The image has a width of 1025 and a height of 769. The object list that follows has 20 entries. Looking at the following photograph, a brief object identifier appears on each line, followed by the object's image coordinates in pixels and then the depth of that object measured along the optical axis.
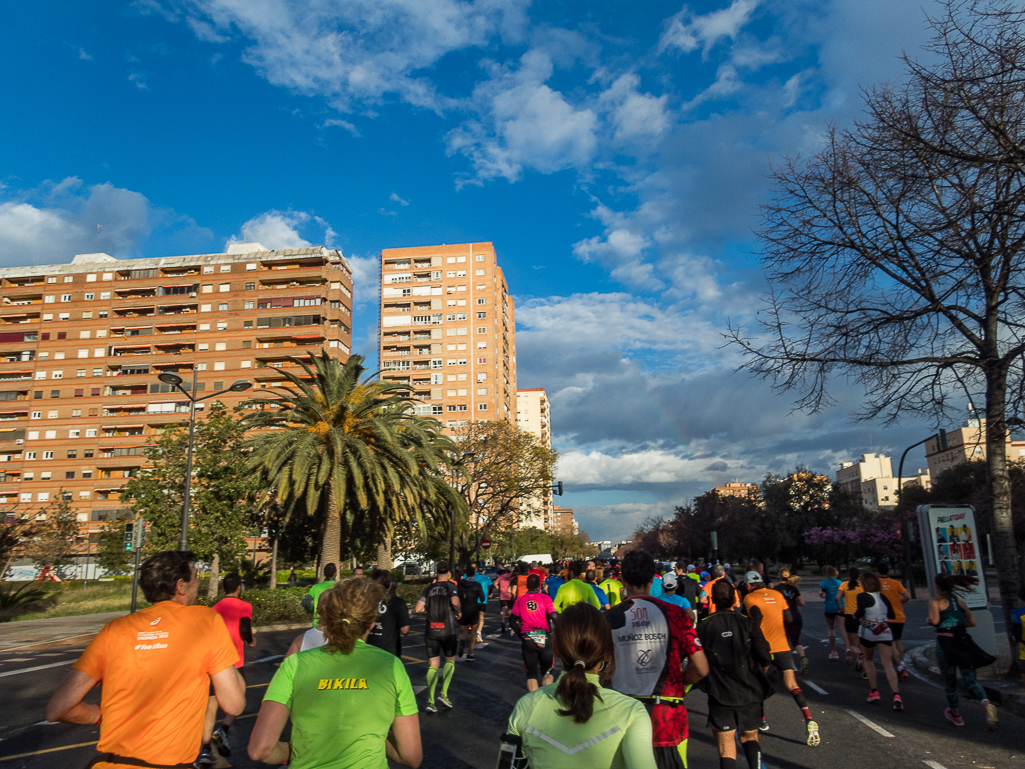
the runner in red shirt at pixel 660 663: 4.35
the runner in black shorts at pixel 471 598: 12.65
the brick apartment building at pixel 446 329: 94.12
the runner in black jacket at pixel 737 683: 5.39
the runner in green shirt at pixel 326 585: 7.72
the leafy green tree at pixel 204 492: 27.17
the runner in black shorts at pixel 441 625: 8.91
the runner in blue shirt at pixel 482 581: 14.16
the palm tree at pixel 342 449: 22.36
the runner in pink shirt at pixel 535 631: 8.44
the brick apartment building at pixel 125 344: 69.69
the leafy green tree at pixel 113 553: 47.66
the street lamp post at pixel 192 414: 19.84
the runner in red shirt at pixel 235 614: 7.73
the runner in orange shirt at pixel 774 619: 7.49
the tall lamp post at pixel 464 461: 32.96
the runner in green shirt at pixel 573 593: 7.58
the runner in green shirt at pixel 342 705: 2.73
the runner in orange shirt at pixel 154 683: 3.01
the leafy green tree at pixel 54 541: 49.03
